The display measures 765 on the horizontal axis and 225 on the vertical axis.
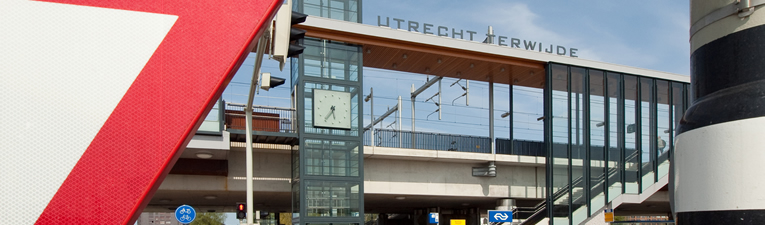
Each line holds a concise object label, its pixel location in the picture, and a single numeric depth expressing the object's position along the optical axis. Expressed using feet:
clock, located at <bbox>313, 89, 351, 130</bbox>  72.18
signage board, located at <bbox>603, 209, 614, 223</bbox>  77.51
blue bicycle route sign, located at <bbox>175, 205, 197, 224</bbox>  56.59
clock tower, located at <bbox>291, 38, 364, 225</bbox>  70.85
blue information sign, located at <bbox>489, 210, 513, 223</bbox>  74.08
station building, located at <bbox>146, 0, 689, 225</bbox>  72.02
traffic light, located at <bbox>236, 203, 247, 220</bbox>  52.90
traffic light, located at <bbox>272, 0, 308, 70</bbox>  25.73
